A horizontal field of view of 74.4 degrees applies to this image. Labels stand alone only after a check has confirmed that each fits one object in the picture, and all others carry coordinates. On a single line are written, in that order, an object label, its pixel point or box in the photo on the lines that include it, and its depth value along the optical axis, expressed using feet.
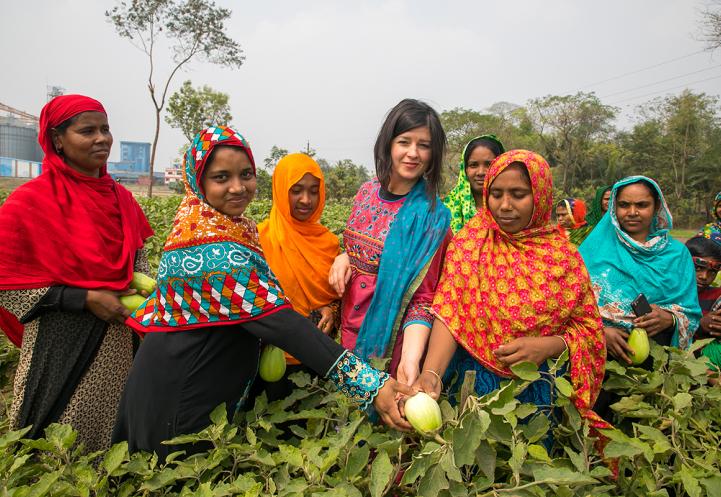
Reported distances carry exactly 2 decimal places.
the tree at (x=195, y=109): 80.18
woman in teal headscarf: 7.79
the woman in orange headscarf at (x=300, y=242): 7.77
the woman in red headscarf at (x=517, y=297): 5.85
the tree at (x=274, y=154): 92.79
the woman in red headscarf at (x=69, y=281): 6.46
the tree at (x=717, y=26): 66.43
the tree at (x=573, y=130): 111.14
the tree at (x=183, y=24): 70.90
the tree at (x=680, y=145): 94.17
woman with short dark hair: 6.53
